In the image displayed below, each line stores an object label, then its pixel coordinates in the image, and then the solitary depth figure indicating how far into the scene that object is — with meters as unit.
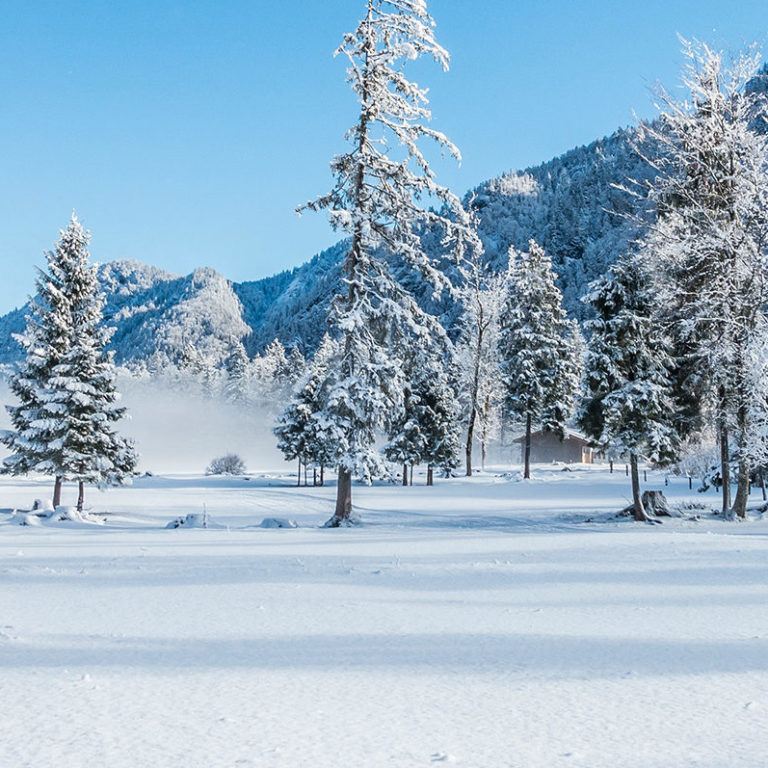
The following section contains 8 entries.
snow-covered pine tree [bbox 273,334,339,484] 55.00
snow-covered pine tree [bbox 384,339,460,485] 48.81
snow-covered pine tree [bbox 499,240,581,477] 46.19
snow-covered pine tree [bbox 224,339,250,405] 112.38
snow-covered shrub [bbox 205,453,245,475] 68.25
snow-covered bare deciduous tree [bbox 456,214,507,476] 49.44
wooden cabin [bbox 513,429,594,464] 75.62
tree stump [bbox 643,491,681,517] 25.22
